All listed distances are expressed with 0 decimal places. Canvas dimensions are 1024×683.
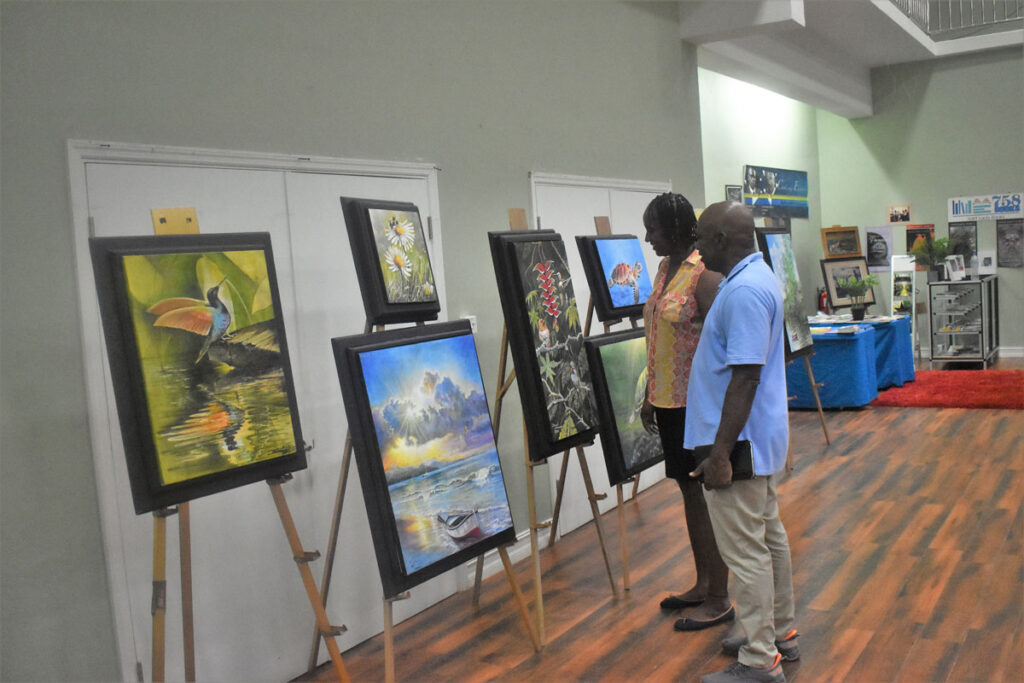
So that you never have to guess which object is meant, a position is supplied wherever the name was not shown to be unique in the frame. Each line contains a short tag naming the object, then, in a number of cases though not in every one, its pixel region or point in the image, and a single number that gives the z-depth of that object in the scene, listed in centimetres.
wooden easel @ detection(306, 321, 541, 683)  314
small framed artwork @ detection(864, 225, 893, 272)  1162
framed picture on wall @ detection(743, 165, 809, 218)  984
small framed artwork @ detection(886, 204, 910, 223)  1147
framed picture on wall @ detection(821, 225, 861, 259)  1105
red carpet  773
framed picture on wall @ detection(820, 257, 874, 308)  1009
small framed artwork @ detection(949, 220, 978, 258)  1096
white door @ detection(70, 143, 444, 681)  276
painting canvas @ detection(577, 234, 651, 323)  423
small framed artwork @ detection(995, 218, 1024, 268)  1073
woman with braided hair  321
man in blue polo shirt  257
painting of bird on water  238
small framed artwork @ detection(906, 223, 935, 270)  1097
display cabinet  966
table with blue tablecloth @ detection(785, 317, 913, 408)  760
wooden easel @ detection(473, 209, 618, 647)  339
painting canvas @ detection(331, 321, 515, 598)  276
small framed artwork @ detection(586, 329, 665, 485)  382
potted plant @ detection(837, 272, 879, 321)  841
